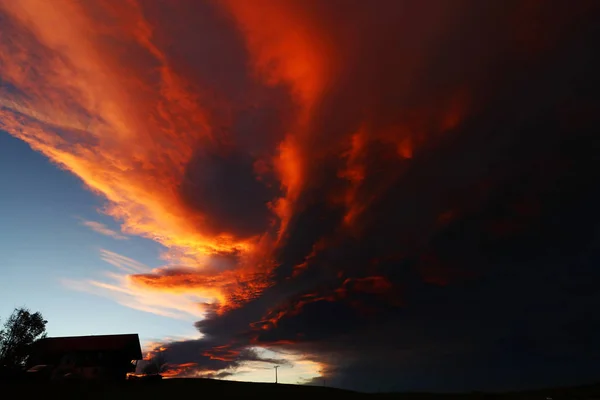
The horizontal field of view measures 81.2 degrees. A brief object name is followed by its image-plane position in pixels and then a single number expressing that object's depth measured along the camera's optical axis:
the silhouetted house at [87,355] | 73.38
